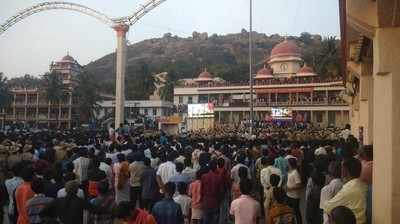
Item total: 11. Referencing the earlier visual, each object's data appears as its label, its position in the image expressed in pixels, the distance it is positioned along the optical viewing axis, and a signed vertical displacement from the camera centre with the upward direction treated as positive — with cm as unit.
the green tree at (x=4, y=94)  6650 +307
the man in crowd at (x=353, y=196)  534 -86
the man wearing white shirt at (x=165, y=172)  957 -108
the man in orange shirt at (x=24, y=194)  679 -113
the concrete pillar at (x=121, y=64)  3850 +424
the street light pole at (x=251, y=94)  2655 +242
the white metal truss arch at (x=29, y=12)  4189 +945
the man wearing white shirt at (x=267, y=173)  910 -105
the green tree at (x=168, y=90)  8000 +458
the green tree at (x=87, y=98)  6725 +263
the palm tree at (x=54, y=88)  6800 +402
